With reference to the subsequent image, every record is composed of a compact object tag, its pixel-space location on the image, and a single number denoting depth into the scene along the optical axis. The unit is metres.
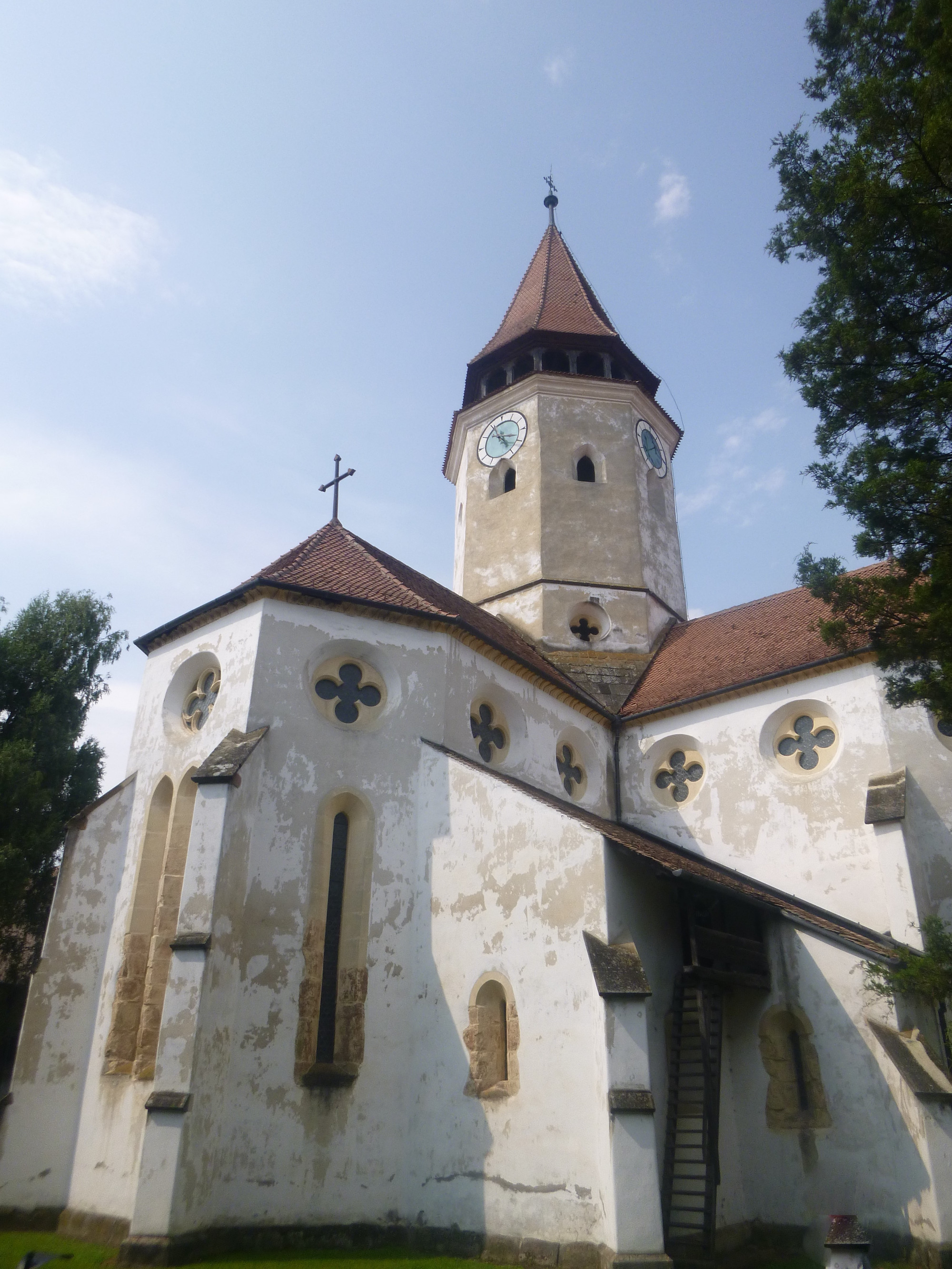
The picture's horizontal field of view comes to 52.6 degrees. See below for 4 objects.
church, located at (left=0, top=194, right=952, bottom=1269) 10.83
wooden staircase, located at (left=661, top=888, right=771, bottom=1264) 10.87
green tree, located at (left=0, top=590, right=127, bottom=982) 16.86
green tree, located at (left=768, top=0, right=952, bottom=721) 9.24
